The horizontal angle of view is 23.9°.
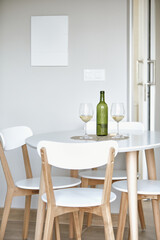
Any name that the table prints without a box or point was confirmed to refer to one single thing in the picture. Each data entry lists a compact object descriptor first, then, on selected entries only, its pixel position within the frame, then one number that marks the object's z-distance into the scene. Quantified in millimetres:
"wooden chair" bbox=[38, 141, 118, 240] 1978
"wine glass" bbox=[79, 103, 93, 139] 2639
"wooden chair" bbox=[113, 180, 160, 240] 2373
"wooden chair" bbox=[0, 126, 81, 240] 2683
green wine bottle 2713
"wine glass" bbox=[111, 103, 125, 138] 2621
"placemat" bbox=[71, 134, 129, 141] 2516
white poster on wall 3471
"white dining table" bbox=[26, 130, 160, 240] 2192
